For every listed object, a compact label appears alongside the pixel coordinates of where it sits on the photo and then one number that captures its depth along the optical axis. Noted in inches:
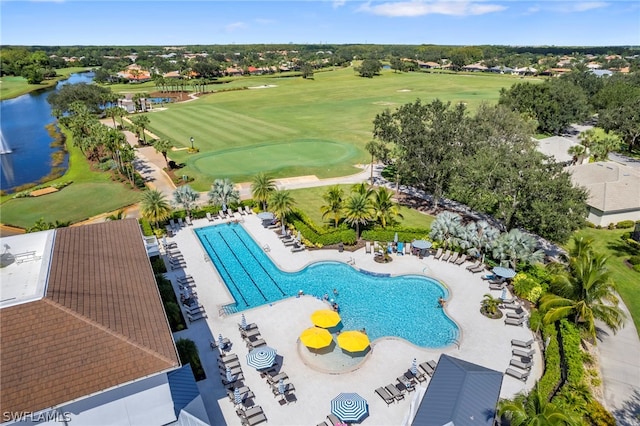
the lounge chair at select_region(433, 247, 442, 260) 1473.9
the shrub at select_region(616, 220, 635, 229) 1702.8
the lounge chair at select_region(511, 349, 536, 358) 992.9
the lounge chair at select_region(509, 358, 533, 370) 958.5
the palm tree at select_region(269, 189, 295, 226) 1619.1
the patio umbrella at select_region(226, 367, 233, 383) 916.6
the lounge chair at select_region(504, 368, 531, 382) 934.4
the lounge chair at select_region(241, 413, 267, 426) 823.7
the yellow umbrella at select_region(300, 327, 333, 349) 987.9
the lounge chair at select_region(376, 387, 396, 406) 874.1
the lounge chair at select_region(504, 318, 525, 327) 1127.0
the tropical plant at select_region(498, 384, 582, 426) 610.2
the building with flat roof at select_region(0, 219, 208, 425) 631.2
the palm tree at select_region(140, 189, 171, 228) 1590.8
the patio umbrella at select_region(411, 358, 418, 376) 932.6
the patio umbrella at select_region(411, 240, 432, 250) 1460.4
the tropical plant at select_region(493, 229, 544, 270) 1296.8
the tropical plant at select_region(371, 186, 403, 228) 1603.1
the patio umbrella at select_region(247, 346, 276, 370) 932.0
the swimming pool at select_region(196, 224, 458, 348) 1132.5
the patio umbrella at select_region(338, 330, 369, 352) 974.4
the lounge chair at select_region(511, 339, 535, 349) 1024.2
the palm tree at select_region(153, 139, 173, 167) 2405.3
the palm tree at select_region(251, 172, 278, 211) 1766.7
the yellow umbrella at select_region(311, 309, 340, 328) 1065.5
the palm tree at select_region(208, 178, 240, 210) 1840.6
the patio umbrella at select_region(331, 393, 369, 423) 805.2
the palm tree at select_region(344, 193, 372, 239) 1539.1
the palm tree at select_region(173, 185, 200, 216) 1750.9
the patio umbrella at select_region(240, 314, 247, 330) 1090.4
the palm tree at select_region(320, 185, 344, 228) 1609.3
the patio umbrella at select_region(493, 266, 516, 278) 1268.2
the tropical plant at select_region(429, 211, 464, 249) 1460.4
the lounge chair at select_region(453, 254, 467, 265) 1440.7
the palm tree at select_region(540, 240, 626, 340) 997.2
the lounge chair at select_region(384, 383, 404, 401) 883.4
